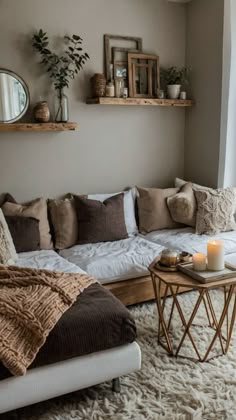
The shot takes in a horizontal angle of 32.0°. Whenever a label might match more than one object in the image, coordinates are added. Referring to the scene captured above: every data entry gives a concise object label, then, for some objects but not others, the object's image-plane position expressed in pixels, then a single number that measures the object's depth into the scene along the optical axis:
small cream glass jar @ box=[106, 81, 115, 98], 3.65
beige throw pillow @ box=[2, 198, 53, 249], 3.29
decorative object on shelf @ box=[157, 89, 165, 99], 3.94
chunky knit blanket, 1.89
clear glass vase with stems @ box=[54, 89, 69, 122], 3.49
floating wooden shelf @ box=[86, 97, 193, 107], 3.58
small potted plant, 3.97
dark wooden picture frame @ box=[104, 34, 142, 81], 3.69
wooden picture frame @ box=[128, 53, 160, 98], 3.82
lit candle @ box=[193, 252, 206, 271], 2.48
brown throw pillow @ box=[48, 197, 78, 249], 3.41
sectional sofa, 1.99
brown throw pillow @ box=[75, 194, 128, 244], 3.39
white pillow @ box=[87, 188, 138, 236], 3.72
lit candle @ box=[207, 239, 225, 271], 2.46
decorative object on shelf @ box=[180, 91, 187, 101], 4.01
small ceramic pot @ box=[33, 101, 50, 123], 3.36
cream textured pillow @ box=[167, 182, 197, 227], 3.62
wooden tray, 2.38
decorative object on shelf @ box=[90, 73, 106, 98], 3.59
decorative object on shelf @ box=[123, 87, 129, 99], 3.75
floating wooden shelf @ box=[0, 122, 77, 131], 3.24
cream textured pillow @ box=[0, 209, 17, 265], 2.78
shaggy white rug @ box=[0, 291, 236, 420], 2.05
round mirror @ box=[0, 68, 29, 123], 3.29
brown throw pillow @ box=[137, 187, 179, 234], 3.74
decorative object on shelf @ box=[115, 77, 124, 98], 3.76
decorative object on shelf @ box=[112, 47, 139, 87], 3.75
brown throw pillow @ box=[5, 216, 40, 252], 3.14
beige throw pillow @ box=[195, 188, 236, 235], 3.53
